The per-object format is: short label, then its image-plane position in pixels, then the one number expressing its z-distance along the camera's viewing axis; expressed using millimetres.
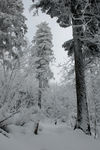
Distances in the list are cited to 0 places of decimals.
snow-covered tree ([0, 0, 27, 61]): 12000
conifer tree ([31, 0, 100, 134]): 6446
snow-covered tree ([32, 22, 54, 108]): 22458
